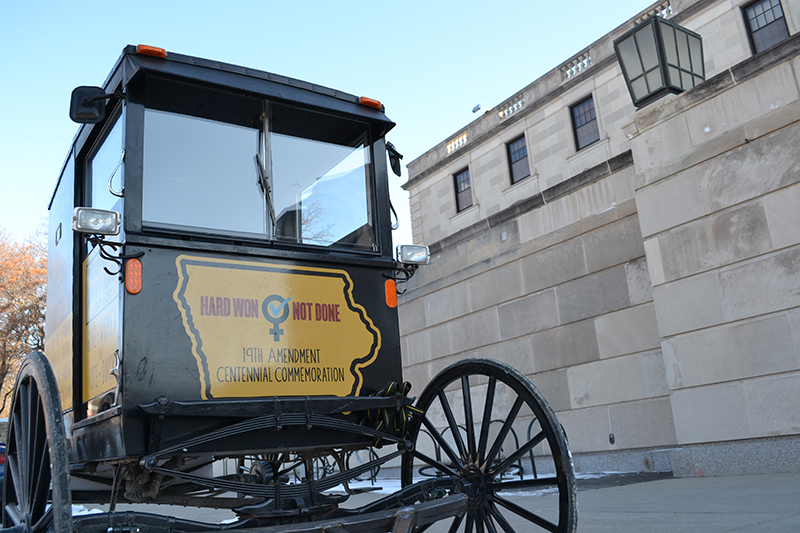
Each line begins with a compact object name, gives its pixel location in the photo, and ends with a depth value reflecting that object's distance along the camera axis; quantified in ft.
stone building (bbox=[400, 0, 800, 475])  26.20
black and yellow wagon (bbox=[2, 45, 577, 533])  10.71
